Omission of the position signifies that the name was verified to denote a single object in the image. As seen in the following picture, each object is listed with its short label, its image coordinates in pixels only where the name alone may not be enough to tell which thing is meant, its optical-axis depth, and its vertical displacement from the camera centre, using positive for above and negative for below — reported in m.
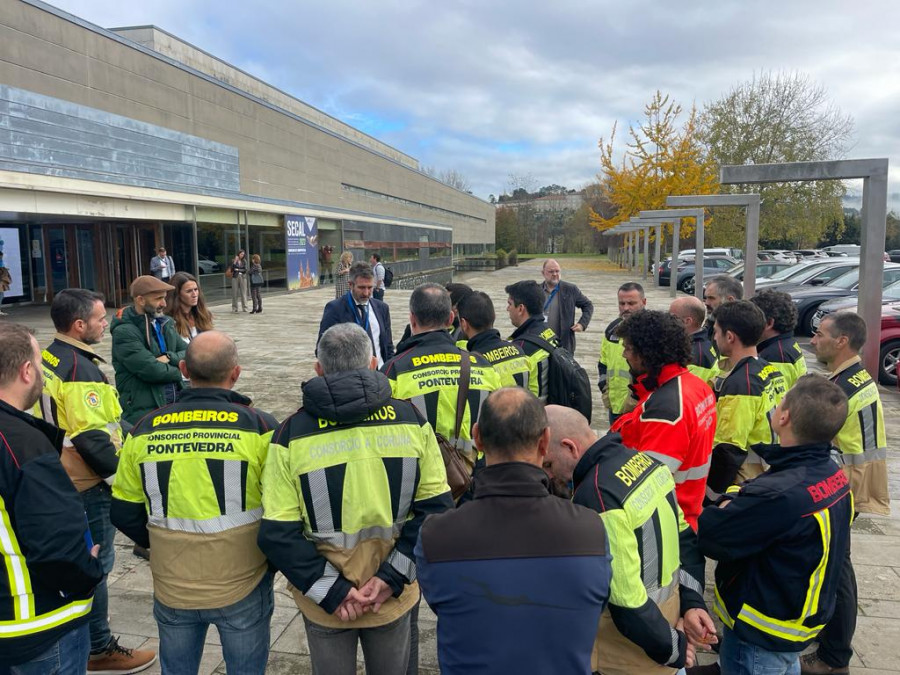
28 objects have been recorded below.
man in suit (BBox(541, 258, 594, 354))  7.35 -0.51
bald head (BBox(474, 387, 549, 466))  1.80 -0.48
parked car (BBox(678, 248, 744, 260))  32.38 +0.43
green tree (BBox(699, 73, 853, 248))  31.72 +5.80
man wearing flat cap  4.31 -0.61
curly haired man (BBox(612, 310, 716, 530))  2.71 -0.64
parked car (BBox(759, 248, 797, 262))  36.08 +0.29
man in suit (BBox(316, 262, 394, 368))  5.95 -0.41
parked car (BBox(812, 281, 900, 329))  11.46 -0.81
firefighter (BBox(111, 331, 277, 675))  2.33 -0.91
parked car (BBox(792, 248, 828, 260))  37.38 +0.40
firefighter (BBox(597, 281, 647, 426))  4.81 -0.82
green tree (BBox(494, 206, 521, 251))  94.11 +4.84
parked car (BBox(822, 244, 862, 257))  40.10 +0.69
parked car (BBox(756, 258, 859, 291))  17.00 -0.37
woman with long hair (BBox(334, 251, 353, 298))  10.26 -0.11
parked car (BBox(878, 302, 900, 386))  9.52 -1.32
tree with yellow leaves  30.94 +4.54
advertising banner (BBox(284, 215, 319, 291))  26.23 +0.58
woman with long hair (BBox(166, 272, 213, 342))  5.24 -0.32
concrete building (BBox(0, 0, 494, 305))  14.66 +3.10
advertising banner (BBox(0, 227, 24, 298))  17.72 +0.28
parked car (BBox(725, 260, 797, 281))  22.27 -0.28
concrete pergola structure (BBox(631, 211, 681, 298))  21.95 +1.36
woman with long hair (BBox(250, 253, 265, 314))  18.89 -0.49
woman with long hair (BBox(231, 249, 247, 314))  18.64 -0.40
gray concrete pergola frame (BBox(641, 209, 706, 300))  16.35 +1.21
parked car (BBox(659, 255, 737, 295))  26.08 -0.37
